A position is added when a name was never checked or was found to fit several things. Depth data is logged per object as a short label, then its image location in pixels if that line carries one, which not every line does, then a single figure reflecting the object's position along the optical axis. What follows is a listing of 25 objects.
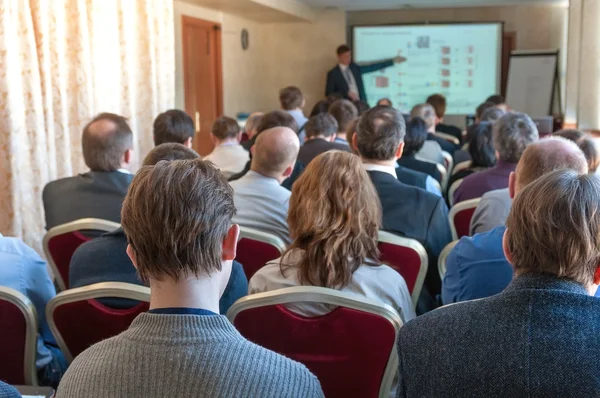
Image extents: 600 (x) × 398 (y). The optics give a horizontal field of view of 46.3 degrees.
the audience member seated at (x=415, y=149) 4.67
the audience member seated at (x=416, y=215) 2.98
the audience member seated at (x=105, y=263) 2.26
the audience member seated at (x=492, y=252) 2.28
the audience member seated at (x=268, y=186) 3.15
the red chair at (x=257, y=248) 2.70
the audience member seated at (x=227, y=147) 5.18
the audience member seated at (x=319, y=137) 4.95
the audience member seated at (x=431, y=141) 5.61
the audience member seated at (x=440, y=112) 8.10
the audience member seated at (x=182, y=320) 1.15
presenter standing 10.84
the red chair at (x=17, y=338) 2.01
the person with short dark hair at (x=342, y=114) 6.00
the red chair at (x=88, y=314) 1.94
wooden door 8.59
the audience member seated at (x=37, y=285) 2.36
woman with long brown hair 2.13
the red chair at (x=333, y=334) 1.79
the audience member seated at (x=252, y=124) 6.48
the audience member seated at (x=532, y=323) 1.23
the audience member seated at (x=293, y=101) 7.13
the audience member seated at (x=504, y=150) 3.67
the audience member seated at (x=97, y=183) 3.26
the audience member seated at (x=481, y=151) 4.74
